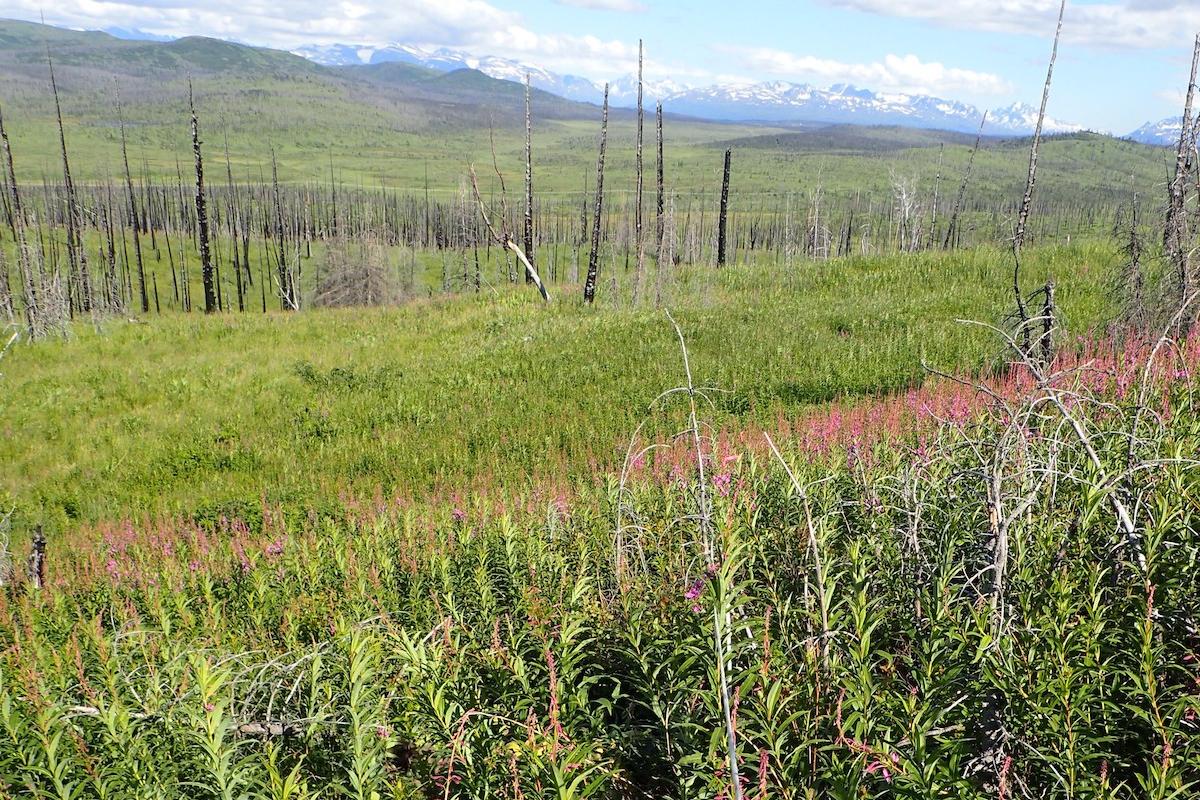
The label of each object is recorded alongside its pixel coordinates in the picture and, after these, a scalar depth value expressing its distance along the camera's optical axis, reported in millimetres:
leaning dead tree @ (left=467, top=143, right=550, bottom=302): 20094
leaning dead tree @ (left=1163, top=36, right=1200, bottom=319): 8250
